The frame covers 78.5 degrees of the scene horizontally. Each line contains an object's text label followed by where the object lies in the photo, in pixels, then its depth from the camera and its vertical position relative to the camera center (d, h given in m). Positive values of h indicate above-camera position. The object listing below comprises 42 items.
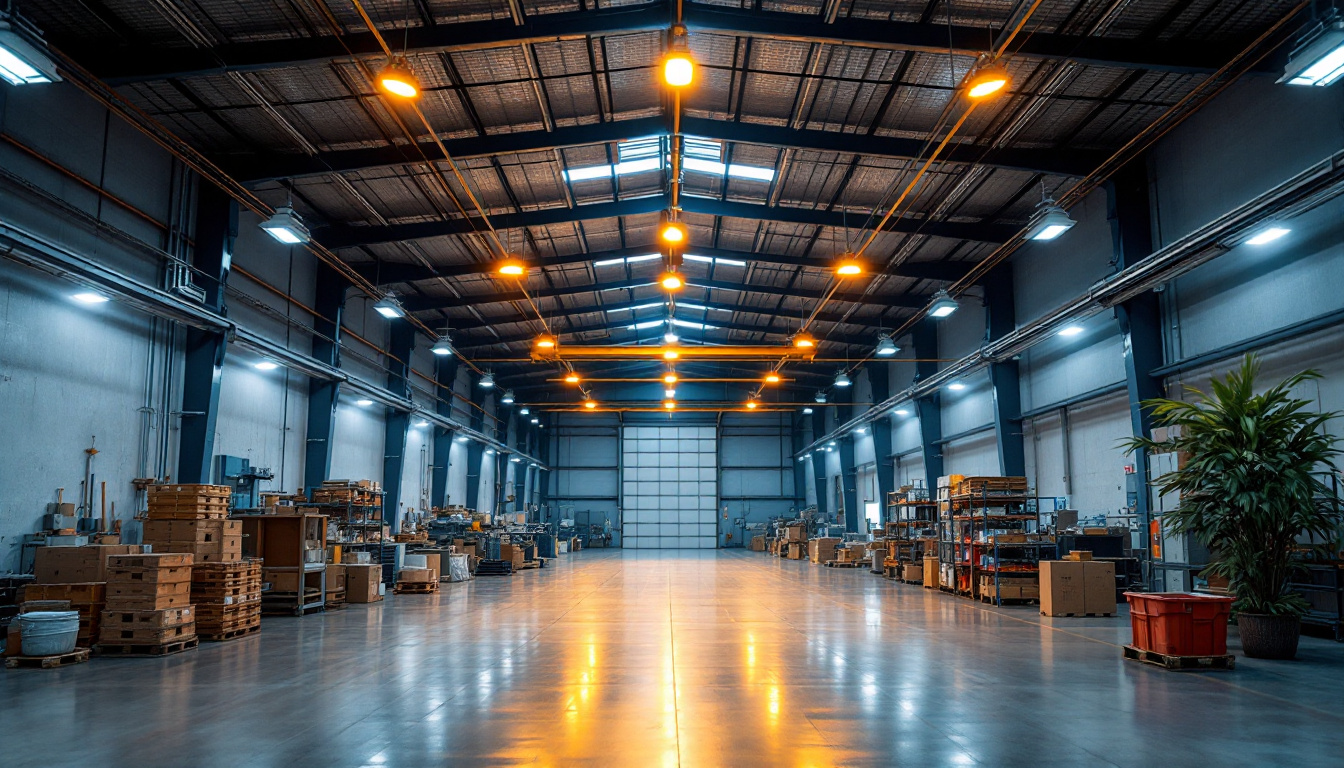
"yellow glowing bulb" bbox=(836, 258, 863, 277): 16.86 +4.73
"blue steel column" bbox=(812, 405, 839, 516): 41.50 +2.09
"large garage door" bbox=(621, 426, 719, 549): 44.62 +0.62
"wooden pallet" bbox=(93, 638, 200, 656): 10.02 -1.80
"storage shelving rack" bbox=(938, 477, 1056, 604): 16.31 -0.68
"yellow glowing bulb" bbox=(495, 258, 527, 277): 16.69 +4.68
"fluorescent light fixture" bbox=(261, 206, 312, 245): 13.29 +4.44
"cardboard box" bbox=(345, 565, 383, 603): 16.84 -1.69
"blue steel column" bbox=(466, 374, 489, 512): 34.62 +1.30
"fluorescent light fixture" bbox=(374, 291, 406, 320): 18.88 +4.42
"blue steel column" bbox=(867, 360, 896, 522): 31.30 +2.39
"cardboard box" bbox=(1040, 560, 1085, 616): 14.05 -1.50
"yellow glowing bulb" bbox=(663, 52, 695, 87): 9.52 +4.99
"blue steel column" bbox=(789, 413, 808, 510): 45.62 +1.59
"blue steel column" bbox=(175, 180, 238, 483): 14.88 +2.63
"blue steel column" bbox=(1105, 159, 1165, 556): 15.02 +3.57
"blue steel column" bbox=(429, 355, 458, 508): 29.94 +2.42
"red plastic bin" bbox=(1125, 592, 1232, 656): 8.80 -1.32
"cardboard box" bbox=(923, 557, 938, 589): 20.44 -1.79
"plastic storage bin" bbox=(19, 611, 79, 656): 9.09 -1.46
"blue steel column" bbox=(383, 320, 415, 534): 25.44 +2.52
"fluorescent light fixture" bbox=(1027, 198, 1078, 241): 13.24 +4.48
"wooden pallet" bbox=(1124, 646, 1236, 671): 8.77 -1.72
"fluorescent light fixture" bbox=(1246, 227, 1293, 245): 11.63 +3.75
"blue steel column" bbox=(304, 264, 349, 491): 20.31 +2.83
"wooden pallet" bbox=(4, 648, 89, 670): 9.08 -1.77
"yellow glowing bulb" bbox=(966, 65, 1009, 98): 9.61 +4.89
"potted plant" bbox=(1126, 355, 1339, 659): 9.20 +0.04
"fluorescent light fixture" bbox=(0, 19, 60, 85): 8.24 +4.59
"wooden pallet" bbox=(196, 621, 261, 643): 11.27 -1.86
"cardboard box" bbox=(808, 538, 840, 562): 31.44 -1.88
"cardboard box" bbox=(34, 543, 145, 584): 10.48 -0.80
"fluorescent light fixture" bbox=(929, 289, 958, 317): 18.16 +4.26
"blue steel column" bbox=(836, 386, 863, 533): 36.06 +1.17
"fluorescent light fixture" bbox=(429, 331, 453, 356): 22.64 +4.22
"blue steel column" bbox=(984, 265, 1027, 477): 20.89 +2.97
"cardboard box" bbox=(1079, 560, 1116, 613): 14.06 -1.47
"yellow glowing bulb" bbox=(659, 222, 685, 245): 16.28 +5.27
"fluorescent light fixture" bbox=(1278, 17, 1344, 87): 8.48 +4.67
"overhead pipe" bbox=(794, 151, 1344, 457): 10.06 +3.73
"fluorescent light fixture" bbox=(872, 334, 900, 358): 22.30 +4.10
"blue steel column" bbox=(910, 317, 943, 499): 26.61 +3.02
